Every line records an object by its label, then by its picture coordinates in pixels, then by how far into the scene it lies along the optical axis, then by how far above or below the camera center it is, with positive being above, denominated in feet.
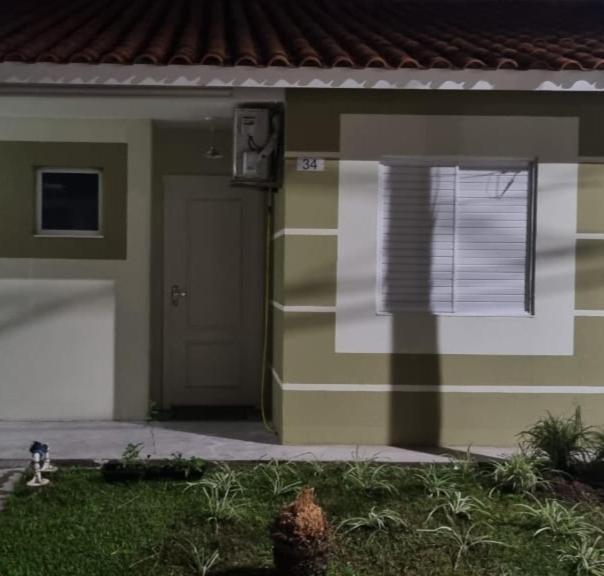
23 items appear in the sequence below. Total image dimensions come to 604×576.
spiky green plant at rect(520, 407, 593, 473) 21.03 -4.29
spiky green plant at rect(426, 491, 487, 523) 18.39 -5.17
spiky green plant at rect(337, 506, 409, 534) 17.69 -5.28
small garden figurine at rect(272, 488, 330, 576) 14.97 -4.80
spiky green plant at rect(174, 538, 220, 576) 15.75 -5.49
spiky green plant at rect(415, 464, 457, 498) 19.71 -5.03
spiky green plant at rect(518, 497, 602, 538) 17.65 -5.27
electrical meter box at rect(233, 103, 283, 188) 25.00 +3.57
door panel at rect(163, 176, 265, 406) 29.63 -0.96
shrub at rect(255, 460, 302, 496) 19.84 -5.06
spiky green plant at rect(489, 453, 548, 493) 20.01 -4.87
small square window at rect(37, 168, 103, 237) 28.02 +1.98
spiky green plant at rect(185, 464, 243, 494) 19.51 -5.02
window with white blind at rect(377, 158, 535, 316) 24.79 +0.91
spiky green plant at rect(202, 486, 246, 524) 18.04 -5.18
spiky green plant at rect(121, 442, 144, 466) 21.34 -4.84
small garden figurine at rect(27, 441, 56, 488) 20.27 -4.85
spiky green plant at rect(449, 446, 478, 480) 21.01 -4.93
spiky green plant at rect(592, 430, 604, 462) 20.98 -4.32
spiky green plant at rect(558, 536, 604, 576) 16.11 -5.50
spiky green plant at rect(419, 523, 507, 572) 16.69 -5.40
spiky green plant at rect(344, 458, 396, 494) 20.01 -5.01
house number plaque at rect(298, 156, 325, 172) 24.30 +2.88
